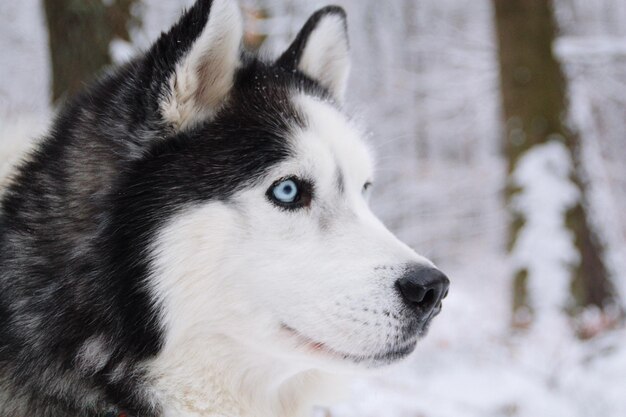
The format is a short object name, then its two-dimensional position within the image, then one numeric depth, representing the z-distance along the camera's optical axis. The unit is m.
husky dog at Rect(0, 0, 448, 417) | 2.01
